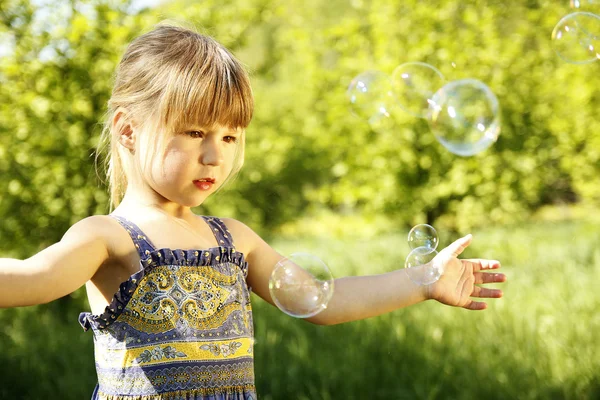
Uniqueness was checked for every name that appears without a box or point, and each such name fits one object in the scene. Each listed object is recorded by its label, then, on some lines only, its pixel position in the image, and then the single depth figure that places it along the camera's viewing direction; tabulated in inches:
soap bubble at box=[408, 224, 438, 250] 100.1
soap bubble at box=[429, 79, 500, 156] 121.0
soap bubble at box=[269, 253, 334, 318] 83.6
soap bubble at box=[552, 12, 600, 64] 131.3
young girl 70.1
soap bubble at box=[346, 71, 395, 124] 129.0
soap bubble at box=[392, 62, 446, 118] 128.8
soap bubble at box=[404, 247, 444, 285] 84.4
